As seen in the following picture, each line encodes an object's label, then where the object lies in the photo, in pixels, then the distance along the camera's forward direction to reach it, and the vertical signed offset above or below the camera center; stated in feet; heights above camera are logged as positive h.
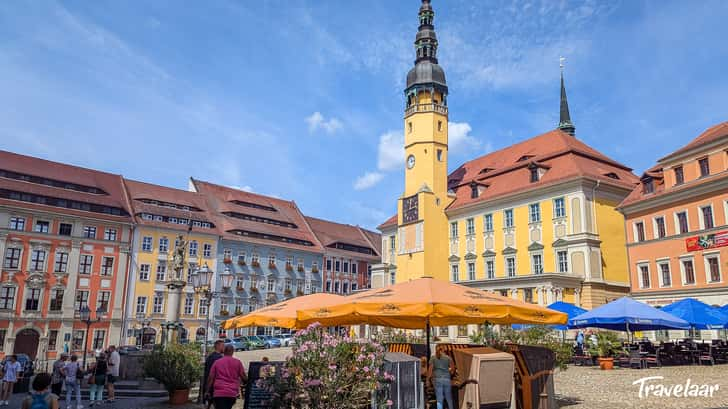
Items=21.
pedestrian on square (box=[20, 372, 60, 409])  21.80 -2.55
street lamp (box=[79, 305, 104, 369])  144.77 +4.11
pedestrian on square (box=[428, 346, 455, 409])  31.71 -2.48
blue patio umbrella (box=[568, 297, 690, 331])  65.46 +2.35
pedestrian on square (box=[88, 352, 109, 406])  46.85 -3.91
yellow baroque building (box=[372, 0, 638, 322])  120.67 +30.35
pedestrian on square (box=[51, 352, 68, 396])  49.62 -3.94
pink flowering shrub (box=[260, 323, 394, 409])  23.66 -1.74
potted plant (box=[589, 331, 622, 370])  71.66 -1.06
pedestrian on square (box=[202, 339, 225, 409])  28.77 -1.59
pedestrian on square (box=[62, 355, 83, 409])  47.06 -4.02
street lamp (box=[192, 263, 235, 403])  59.36 +5.83
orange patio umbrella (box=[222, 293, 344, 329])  44.14 +1.68
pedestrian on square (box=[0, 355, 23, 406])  52.01 -4.47
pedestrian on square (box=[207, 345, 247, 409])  27.12 -2.29
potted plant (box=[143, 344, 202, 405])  45.55 -3.00
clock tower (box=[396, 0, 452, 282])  154.71 +46.46
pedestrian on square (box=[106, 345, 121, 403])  49.32 -3.37
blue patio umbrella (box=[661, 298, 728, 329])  68.28 +3.13
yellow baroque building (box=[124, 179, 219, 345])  156.87 +22.63
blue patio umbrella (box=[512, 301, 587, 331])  86.84 +4.45
